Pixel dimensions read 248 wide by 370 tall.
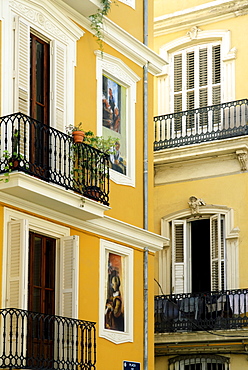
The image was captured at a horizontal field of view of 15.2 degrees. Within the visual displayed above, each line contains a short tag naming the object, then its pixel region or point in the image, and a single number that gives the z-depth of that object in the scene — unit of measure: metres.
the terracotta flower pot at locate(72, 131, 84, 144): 15.48
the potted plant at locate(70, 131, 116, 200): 15.41
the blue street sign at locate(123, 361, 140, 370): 16.64
